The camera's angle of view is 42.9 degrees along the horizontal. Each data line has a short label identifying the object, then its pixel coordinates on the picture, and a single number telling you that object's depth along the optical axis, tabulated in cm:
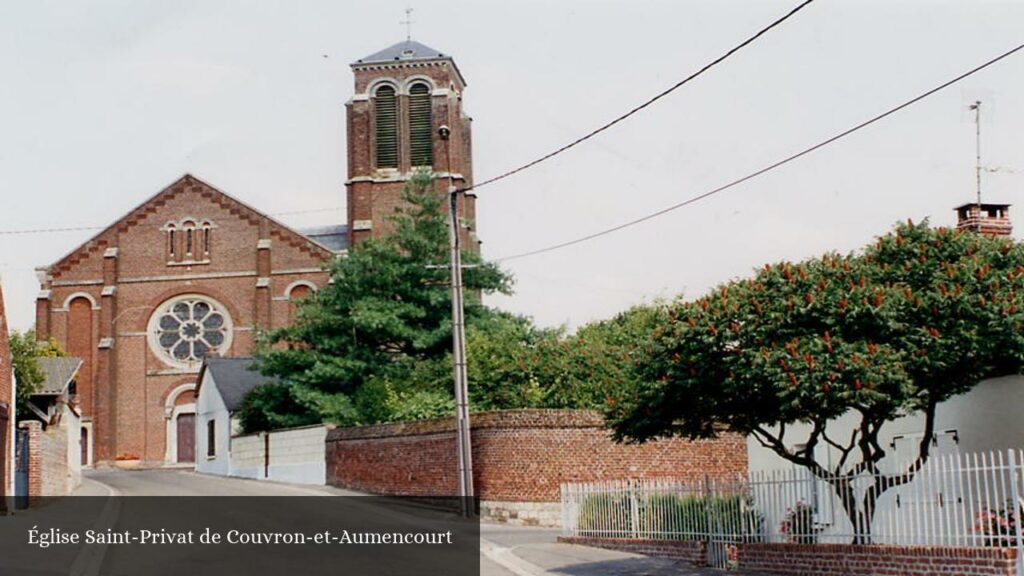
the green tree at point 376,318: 3925
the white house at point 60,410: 3516
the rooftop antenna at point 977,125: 2573
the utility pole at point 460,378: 2769
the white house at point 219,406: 5109
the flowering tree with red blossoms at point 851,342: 1591
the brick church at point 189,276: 6328
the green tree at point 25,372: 3419
